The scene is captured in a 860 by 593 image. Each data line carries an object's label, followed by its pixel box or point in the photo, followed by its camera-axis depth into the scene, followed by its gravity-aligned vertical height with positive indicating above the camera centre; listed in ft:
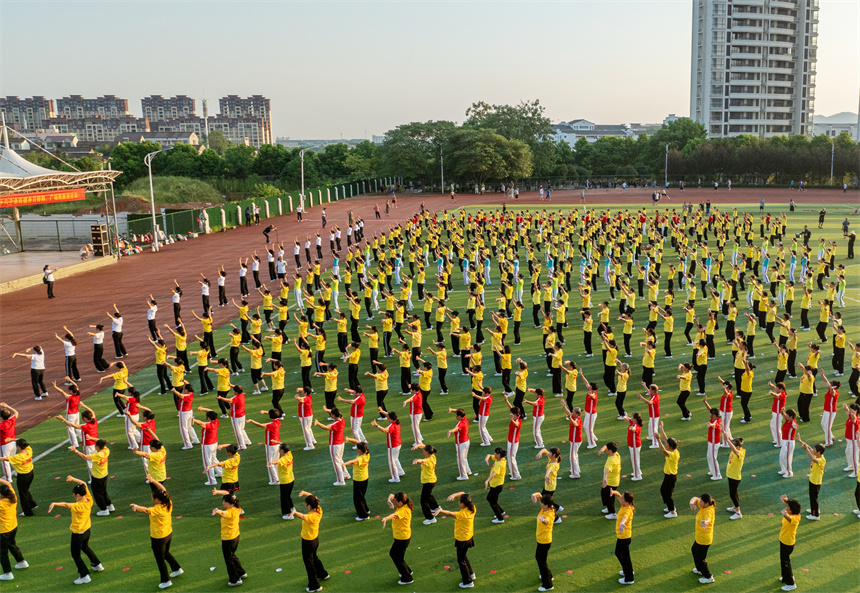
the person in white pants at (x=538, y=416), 40.56 -13.00
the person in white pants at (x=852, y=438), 36.65 -13.45
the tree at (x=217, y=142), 590.14 +54.39
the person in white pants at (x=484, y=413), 41.14 -12.86
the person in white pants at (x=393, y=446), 37.17 -13.37
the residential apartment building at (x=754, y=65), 386.11 +69.25
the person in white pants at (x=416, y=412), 41.45 -12.72
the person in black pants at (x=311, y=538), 28.09 -13.52
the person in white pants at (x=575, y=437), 37.09 -13.10
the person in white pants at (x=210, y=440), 36.96 -12.53
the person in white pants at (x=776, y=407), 38.96 -12.56
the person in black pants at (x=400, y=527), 27.99 -13.19
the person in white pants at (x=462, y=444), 36.76 -13.13
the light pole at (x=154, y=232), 132.77 -4.69
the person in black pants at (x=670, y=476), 32.60 -13.55
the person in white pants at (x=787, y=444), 37.06 -13.79
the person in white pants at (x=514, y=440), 36.52 -12.96
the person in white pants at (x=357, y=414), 41.14 -12.50
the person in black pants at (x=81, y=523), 29.25 -13.17
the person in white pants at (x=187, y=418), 41.65 -12.93
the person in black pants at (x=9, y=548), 30.12 -14.82
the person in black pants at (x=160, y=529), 28.48 -13.19
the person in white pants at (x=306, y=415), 40.75 -12.65
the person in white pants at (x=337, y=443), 36.91 -12.81
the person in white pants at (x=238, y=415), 41.04 -12.42
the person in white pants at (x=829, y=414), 40.38 -13.29
